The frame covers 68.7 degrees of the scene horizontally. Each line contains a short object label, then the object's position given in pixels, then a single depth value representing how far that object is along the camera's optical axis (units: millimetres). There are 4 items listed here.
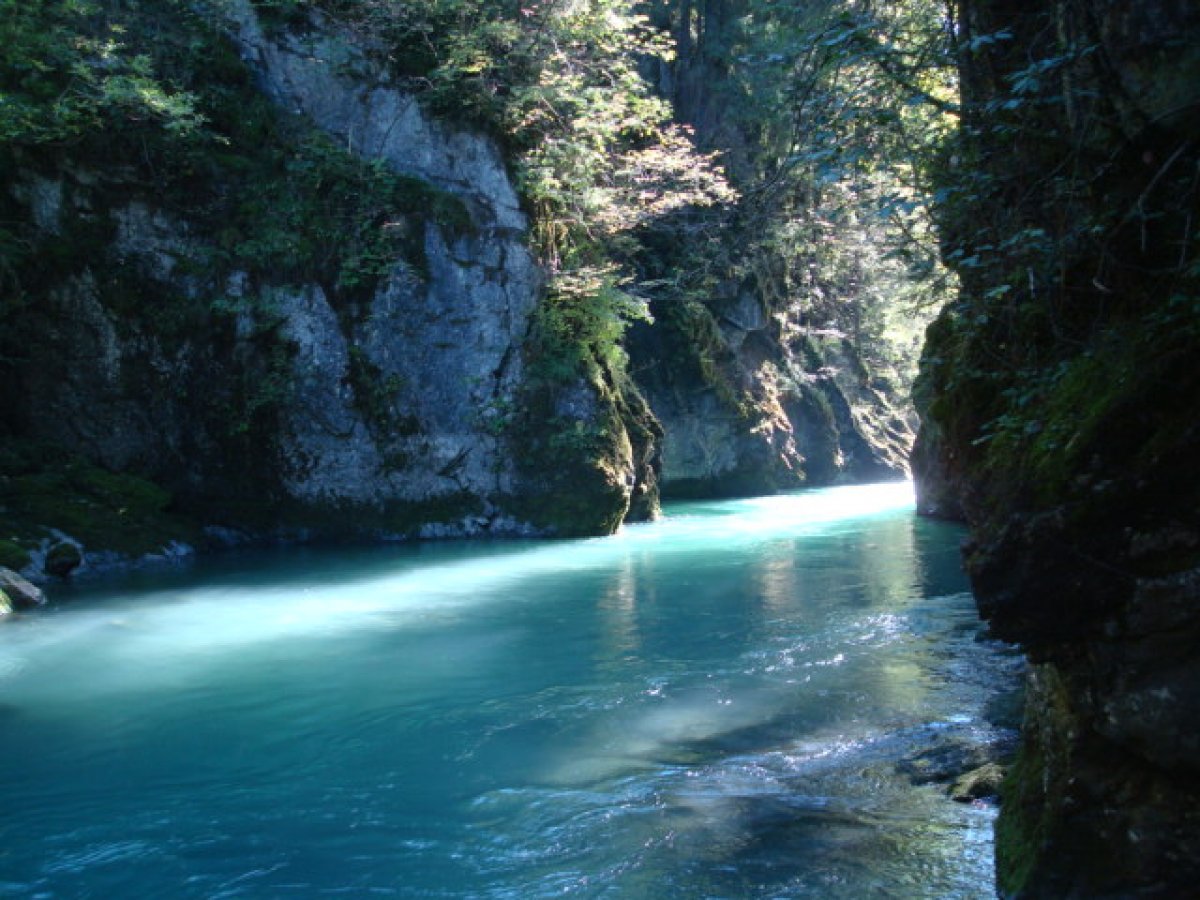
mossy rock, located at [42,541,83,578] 11859
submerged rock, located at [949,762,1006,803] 4402
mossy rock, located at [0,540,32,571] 11246
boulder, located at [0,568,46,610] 9977
